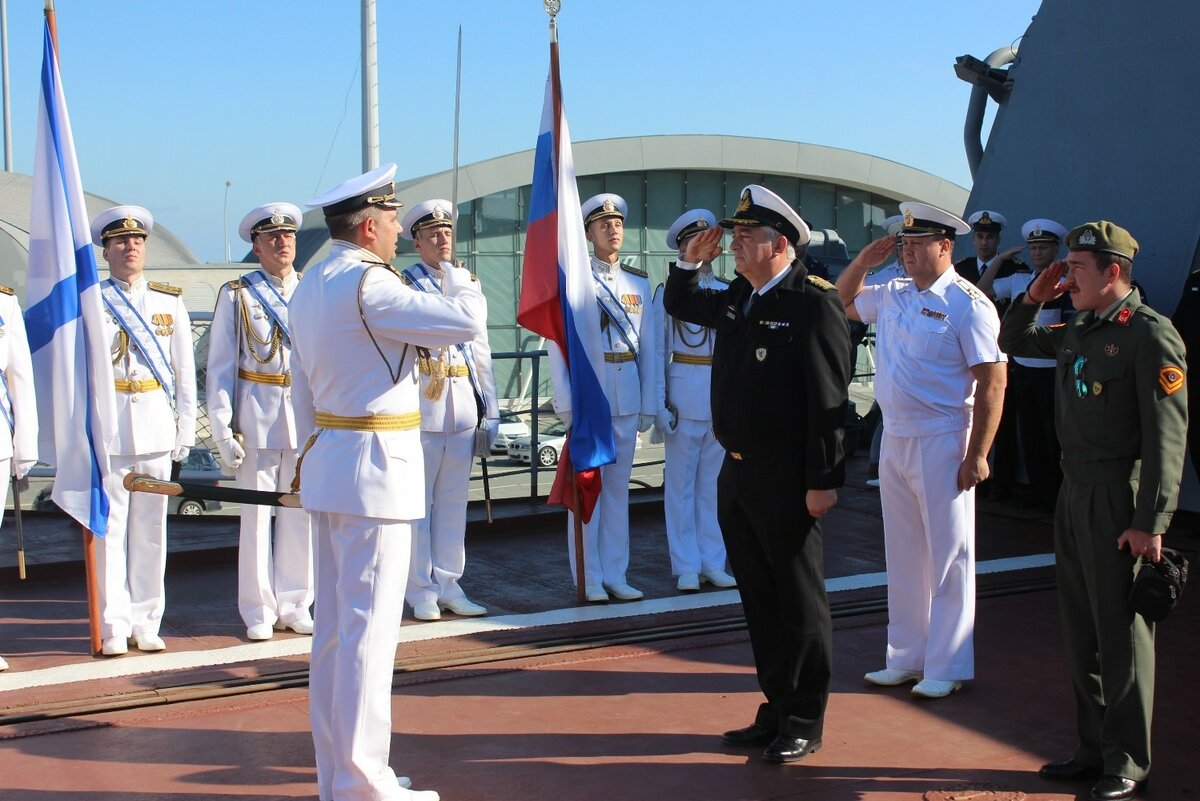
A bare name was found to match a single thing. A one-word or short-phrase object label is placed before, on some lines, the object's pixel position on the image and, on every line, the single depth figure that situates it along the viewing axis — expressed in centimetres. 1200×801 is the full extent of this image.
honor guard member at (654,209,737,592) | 681
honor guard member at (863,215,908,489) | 920
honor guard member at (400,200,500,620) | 618
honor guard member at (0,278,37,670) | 547
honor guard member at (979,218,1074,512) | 858
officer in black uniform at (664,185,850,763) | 425
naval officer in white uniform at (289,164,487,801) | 379
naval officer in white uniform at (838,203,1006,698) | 489
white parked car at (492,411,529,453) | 1452
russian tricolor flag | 642
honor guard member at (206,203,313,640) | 591
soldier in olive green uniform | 384
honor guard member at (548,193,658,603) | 666
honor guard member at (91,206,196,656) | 574
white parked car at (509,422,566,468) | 1425
